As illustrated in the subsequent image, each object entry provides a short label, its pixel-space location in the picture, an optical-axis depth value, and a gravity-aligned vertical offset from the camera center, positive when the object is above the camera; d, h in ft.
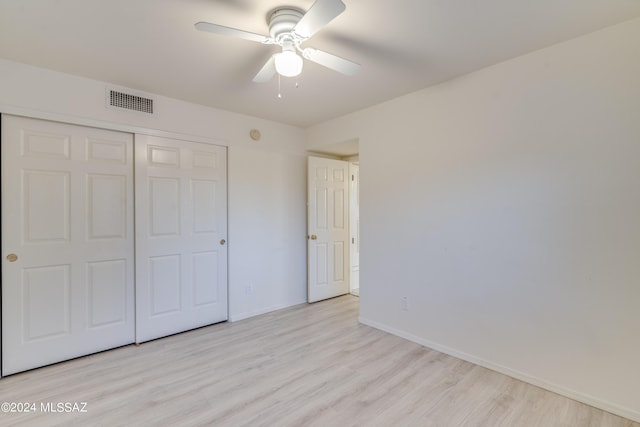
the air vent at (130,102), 8.79 +3.50
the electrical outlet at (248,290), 11.66 -3.06
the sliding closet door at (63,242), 7.51 -0.77
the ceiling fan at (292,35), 4.72 +3.16
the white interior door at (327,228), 13.14 -0.72
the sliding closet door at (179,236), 9.45 -0.76
